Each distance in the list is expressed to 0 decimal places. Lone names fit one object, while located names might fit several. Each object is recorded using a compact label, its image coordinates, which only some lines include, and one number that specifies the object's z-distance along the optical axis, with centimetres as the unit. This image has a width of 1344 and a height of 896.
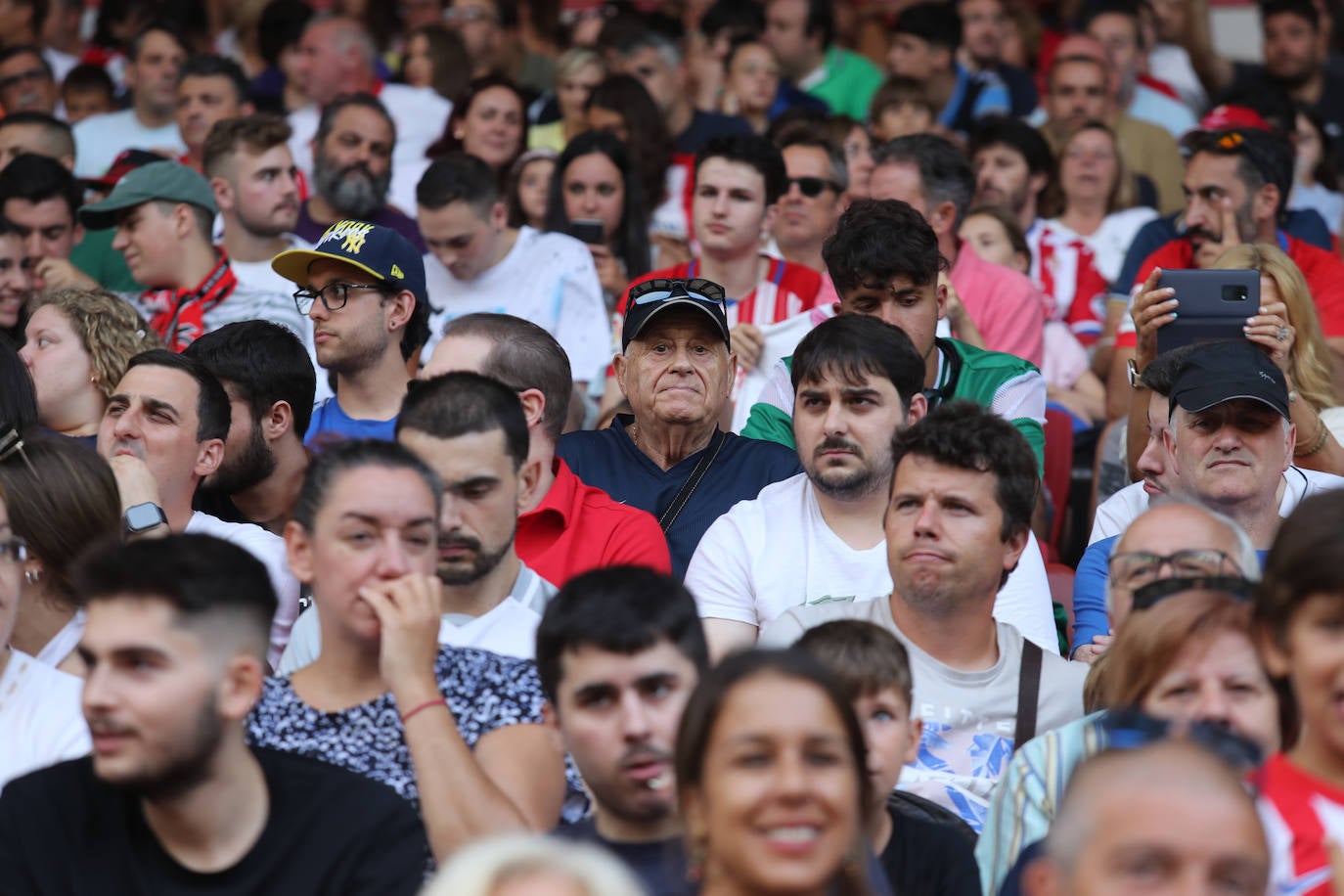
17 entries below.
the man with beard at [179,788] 610
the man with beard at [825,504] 919
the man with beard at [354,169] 1575
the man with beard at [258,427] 1064
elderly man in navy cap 1050
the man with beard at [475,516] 798
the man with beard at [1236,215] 1323
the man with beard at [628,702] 632
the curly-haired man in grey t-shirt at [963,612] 788
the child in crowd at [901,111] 1764
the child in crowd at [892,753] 679
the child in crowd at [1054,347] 1406
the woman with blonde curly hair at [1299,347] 1067
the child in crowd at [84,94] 1984
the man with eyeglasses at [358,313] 1145
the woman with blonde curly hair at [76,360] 1130
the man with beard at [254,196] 1431
